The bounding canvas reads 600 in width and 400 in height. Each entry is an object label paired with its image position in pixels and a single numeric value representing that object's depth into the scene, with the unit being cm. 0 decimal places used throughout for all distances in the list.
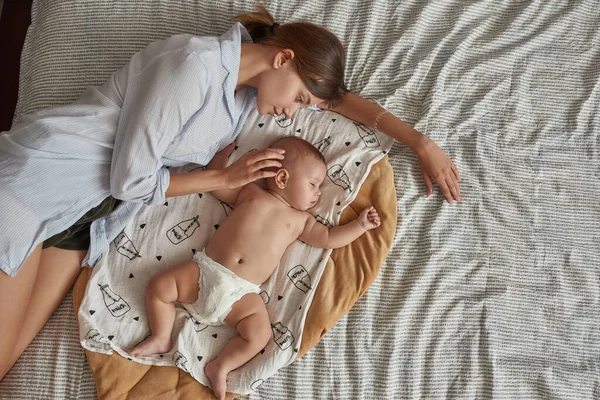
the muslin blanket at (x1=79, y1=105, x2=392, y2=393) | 146
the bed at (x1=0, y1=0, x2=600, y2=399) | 148
